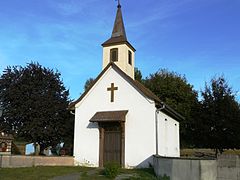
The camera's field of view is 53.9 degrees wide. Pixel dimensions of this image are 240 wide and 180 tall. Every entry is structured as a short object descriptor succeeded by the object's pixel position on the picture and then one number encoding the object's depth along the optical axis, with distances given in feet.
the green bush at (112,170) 36.77
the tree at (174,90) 89.89
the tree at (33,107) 62.31
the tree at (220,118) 66.80
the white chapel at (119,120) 49.55
